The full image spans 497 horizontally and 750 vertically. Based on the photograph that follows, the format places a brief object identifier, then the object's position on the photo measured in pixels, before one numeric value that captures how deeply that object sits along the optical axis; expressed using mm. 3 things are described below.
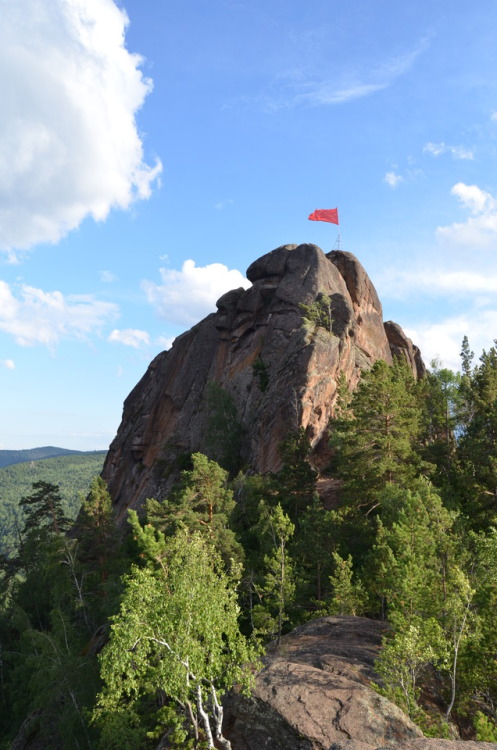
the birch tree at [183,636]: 12000
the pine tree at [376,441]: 31531
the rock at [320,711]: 11859
